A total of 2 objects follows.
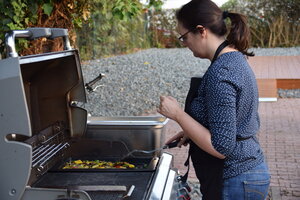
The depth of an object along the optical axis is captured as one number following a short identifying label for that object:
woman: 1.90
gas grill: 1.60
